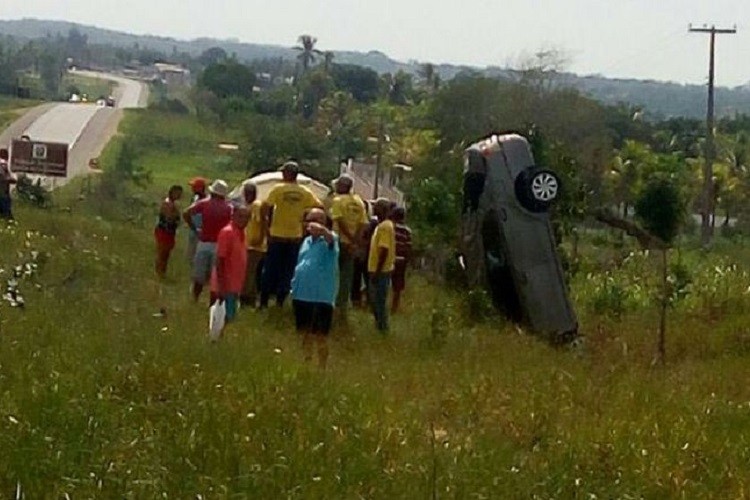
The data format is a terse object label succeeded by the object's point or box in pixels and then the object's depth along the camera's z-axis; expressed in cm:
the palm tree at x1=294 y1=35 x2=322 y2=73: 15205
